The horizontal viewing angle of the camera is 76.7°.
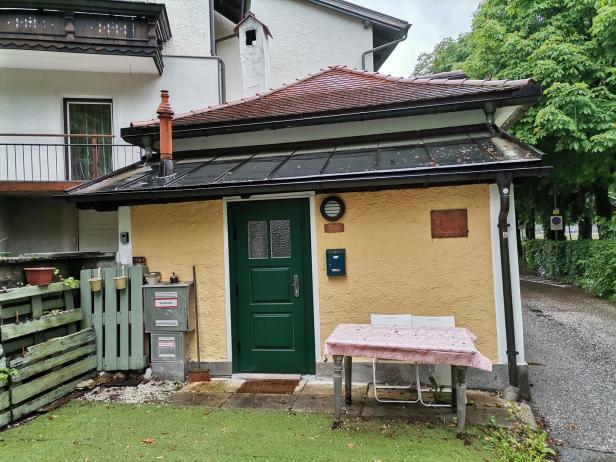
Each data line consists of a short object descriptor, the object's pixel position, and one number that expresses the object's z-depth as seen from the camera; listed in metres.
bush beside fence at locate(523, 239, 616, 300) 10.71
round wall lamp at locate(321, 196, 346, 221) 5.12
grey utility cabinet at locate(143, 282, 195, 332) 5.23
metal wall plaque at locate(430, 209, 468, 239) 4.83
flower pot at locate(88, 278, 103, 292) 5.25
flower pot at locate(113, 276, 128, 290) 5.26
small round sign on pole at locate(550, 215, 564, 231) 14.73
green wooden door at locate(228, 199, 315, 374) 5.28
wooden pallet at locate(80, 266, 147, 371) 5.29
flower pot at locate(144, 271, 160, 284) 5.42
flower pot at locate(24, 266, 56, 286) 4.67
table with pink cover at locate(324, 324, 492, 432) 3.56
